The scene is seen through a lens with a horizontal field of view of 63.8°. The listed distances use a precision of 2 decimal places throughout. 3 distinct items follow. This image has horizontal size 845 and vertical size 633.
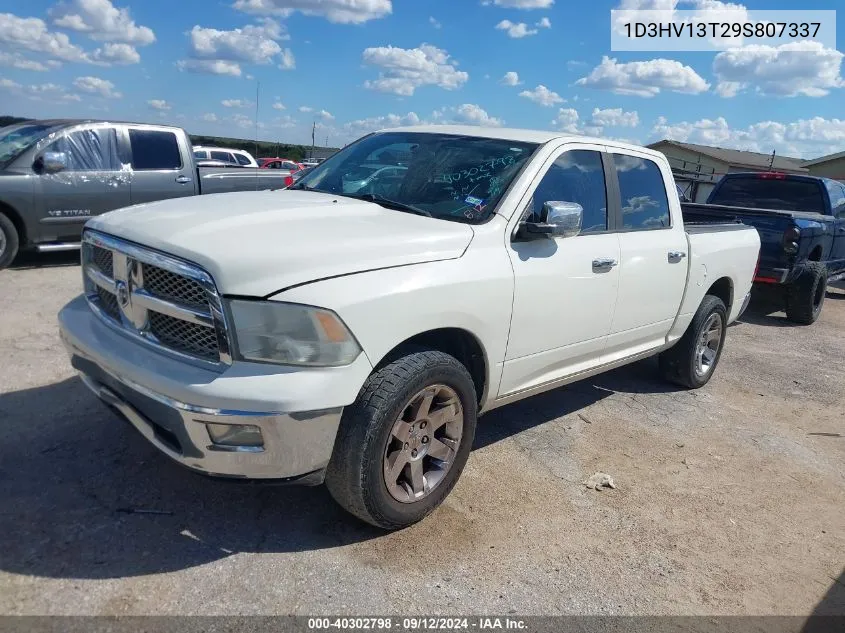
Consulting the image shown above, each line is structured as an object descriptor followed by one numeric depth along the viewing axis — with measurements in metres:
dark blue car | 8.31
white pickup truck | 2.66
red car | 25.96
